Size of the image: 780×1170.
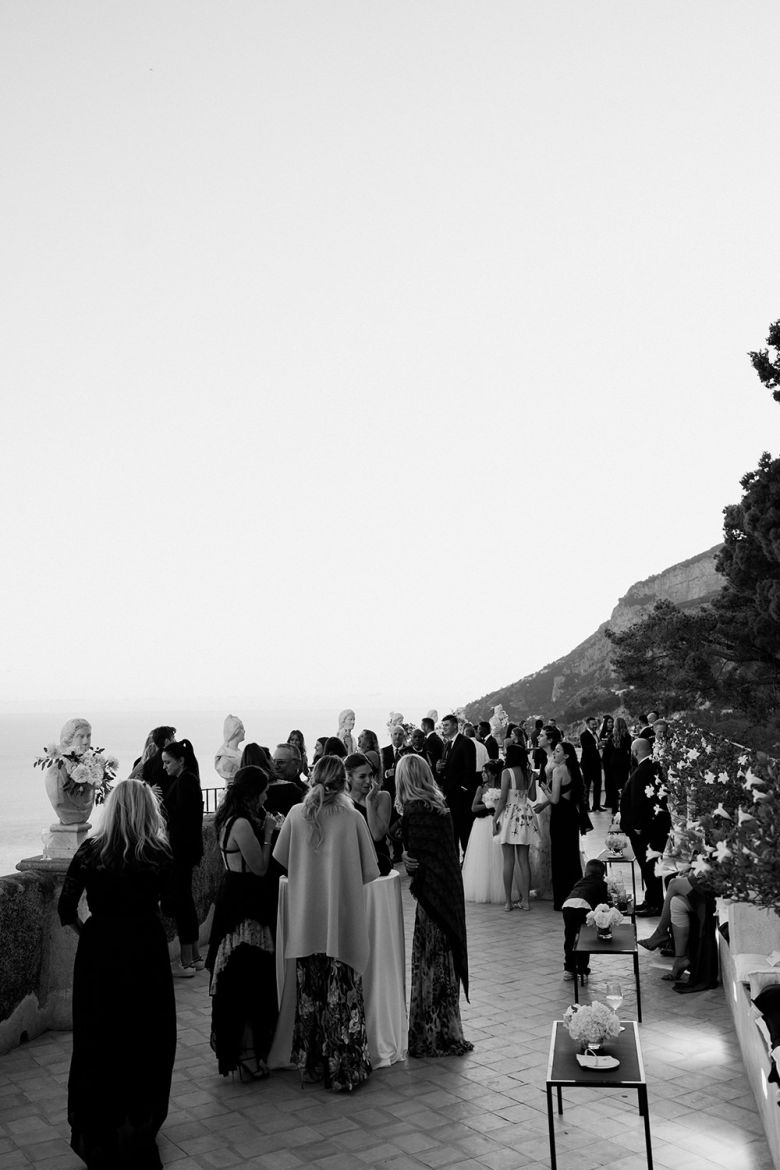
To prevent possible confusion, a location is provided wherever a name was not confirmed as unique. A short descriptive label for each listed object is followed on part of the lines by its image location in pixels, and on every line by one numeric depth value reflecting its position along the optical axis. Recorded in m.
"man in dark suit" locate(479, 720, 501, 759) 15.60
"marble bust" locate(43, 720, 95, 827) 6.97
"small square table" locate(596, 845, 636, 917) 9.49
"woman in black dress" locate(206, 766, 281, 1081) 5.81
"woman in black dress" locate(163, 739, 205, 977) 7.82
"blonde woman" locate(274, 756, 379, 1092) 5.73
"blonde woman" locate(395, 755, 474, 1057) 6.25
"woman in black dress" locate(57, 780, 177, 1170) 4.65
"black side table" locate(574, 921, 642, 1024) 6.79
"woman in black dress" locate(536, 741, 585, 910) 10.27
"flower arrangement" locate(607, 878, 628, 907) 7.82
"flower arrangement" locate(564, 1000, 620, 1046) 4.71
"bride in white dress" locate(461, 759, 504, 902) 11.11
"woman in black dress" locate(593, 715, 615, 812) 19.60
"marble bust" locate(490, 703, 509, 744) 17.17
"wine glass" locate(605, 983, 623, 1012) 5.20
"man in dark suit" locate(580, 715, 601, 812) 20.00
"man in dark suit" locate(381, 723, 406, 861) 12.91
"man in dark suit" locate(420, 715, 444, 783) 13.94
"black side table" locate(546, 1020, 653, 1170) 4.43
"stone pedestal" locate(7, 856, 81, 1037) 6.77
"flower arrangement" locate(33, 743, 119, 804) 6.93
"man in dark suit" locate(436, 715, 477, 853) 13.09
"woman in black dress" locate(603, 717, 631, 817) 18.45
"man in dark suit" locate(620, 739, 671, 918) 10.02
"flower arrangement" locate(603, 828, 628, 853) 9.52
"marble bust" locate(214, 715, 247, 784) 9.12
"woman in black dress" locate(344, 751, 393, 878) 6.72
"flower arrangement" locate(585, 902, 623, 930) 7.08
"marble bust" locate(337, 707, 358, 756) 12.71
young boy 7.55
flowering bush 3.20
